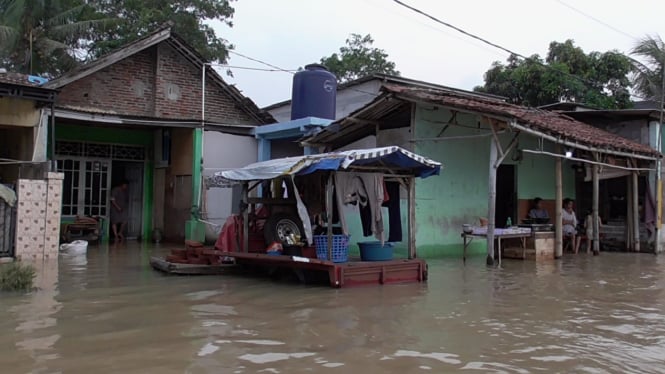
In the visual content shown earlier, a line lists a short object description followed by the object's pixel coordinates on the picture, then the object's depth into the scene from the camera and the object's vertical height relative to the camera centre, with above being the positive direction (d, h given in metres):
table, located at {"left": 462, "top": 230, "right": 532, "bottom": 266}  12.50 -0.42
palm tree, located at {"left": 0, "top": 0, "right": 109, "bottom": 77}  21.99 +6.83
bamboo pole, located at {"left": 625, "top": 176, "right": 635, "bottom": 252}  16.61 +0.04
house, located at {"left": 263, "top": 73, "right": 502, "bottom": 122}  16.80 +3.75
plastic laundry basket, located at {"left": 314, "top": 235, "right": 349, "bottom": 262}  9.46 -0.52
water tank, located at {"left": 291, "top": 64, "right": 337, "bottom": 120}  15.84 +3.23
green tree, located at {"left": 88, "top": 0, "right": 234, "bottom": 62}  24.12 +8.05
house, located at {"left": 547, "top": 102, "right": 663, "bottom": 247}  16.30 +1.05
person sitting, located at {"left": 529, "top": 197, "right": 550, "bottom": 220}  15.09 +0.09
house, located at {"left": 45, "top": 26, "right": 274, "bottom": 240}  15.40 +2.21
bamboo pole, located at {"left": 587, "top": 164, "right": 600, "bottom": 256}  14.85 +0.08
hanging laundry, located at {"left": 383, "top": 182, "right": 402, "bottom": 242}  10.73 +0.11
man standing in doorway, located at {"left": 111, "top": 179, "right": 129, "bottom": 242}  16.67 +0.09
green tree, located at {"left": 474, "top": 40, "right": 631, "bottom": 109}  24.64 +5.82
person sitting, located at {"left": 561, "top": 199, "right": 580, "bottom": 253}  15.60 -0.22
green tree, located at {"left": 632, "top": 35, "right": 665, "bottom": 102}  20.97 +5.47
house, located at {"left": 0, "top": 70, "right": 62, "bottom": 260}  11.23 +0.39
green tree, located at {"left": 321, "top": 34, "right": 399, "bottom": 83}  32.84 +8.56
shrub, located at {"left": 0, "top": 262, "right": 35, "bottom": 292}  8.16 -0.94
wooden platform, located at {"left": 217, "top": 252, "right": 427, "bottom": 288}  9.15 -0.87
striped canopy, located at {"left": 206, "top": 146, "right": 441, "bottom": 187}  9.14 +0.82
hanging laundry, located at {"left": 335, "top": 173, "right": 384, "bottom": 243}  10.10 +0.31
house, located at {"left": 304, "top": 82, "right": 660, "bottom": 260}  12.49 +1.69
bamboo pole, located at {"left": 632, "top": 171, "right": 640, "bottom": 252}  15.94 +0.01
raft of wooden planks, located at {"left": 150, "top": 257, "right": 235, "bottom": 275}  10.38 -0.98
